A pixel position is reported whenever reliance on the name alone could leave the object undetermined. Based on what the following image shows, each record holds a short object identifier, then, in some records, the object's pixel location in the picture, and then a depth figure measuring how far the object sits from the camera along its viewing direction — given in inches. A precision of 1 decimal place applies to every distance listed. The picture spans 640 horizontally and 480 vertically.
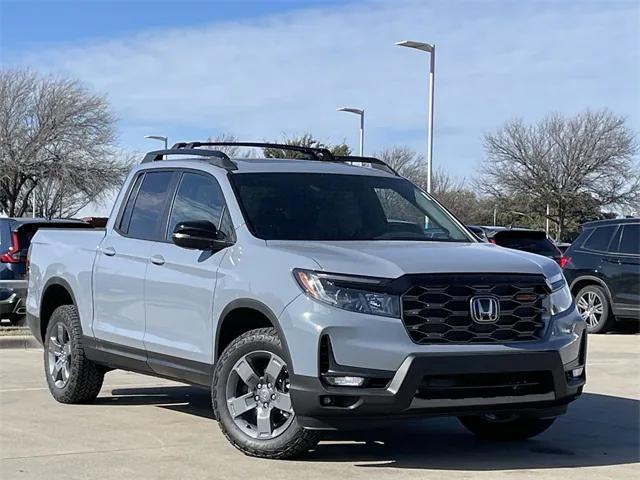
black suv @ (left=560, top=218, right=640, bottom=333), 573.3
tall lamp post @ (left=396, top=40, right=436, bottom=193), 940.0
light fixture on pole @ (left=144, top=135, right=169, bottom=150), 1371.8
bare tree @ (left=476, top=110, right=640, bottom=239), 1897.1
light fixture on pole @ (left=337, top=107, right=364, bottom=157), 1146.4
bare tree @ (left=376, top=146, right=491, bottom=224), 2066.7
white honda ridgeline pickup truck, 216.2
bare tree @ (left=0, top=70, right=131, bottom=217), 1644.9
